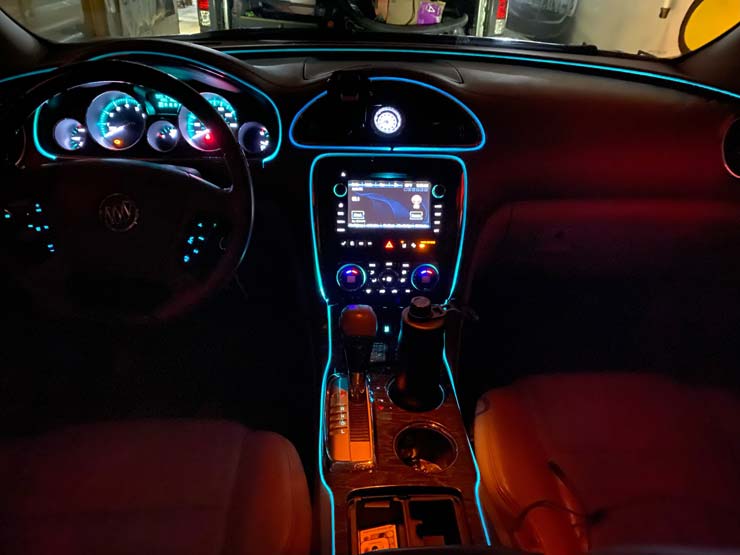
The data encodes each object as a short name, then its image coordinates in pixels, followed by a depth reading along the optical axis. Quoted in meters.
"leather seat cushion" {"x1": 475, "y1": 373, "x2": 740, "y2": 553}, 1.12
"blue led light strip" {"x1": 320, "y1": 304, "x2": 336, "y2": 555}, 1.26
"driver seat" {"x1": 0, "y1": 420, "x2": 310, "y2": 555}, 1.05
